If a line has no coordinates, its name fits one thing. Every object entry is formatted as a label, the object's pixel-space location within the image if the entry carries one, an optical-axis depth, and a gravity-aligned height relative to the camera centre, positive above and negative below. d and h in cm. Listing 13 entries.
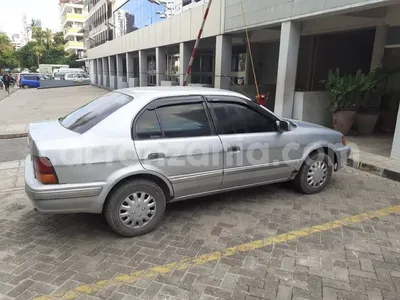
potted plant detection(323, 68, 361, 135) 775 -54
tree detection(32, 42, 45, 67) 6644 +344
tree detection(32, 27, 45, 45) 6856 +674
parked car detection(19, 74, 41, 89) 3634 -157
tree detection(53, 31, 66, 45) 7619 +674
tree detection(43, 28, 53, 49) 7019 +647
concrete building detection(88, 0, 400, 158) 802 +113
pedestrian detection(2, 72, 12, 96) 2767 -122
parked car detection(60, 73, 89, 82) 4174 -112
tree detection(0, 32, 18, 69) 5672 +213
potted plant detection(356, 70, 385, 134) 766 -60
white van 4402 -51
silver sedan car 309 -86
